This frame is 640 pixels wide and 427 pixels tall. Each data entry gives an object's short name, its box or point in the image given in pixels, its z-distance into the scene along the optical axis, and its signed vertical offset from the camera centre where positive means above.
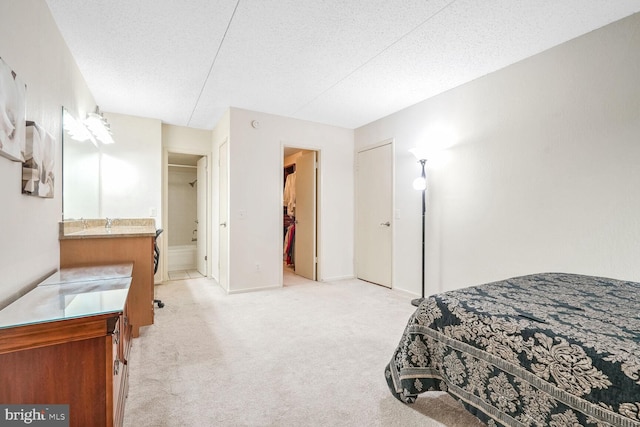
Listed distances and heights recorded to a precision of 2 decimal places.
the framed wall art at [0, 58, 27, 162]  1.29 +0.47
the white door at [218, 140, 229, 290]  3.95 -0.07
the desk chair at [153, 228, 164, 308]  3.27 -0.59
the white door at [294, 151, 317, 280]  4.63 -0.08
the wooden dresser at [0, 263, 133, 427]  1.10 -0.57
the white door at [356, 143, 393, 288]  4.14 -0.03
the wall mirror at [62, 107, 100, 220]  2.39 +0.41
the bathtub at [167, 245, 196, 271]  5.44 -0.87
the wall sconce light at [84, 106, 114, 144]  2.97 +0.93
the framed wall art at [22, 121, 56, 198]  1.58 +0.29
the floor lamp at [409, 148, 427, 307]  3.40 +0.37
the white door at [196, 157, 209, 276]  5.02 -0.07
